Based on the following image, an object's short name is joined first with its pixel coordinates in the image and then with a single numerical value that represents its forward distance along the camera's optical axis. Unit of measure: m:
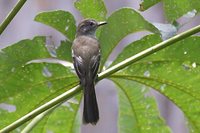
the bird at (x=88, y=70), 6.54
